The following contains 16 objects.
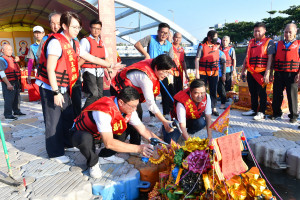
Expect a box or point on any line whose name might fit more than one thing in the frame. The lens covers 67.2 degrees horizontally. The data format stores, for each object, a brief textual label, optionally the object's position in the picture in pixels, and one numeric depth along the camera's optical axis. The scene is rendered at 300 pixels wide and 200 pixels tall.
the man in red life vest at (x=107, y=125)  2.03
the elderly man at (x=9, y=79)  4.66
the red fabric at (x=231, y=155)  1.65
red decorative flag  1.84
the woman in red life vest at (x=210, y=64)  4.49
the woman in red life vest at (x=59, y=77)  2.38
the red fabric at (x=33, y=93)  7.12
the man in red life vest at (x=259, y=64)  4.07
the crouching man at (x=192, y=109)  2.70
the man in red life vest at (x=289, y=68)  3.81
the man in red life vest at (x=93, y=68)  3.54
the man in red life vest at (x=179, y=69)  4.60
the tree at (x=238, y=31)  27.67
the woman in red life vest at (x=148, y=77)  2.48
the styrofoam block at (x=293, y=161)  2.66
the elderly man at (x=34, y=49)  4.34
